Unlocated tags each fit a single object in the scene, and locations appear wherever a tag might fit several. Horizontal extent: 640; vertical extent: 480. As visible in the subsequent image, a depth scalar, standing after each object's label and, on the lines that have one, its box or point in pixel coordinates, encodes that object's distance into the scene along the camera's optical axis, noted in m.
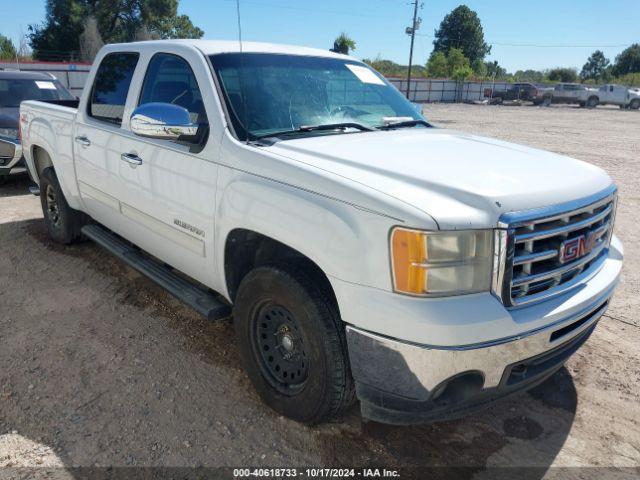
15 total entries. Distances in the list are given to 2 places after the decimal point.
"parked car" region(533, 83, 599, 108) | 39.66
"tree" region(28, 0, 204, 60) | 46.09
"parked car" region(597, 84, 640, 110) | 38.28
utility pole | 42.03
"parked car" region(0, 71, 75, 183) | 7.88
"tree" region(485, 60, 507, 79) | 87.50
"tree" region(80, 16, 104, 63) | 40.64
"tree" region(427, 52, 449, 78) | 55.56
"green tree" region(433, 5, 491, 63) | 90.62
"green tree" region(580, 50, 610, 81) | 106.50
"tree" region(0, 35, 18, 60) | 33.25
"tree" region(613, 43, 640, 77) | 84.75
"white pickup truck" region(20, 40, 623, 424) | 2.08
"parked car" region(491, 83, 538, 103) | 41.91
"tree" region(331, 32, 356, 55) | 45.50
